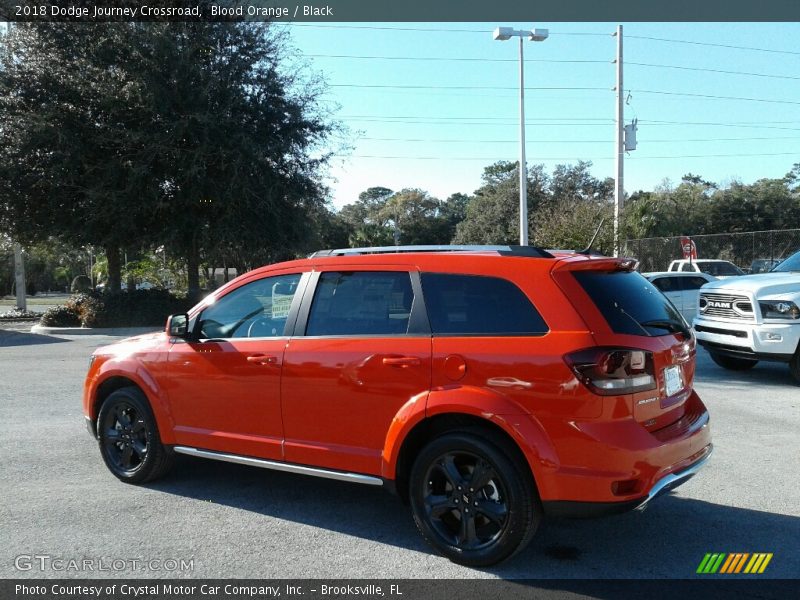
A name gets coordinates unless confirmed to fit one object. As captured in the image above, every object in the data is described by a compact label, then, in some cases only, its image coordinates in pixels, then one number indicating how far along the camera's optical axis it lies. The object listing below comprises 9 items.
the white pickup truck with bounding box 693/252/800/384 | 9.26
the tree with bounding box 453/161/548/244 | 57.94
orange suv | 3.74
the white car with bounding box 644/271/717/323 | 18.55
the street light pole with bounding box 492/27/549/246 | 23.31
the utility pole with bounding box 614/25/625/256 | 26.80
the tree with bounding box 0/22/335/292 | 20.05
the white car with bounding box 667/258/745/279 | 23.62
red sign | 24.67
